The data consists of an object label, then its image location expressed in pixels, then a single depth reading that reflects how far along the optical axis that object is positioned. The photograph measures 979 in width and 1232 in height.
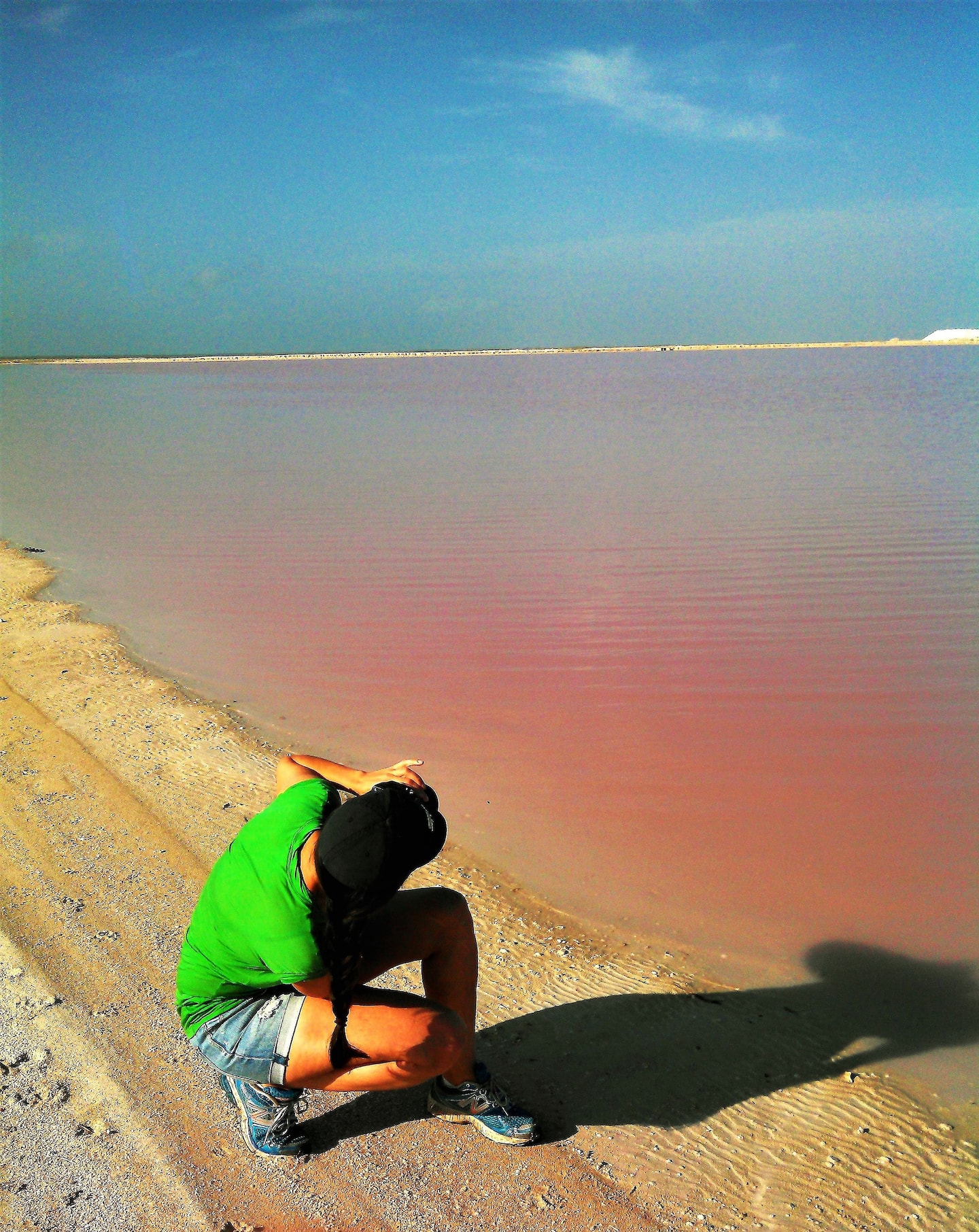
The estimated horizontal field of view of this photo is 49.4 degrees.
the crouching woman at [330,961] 2.24
